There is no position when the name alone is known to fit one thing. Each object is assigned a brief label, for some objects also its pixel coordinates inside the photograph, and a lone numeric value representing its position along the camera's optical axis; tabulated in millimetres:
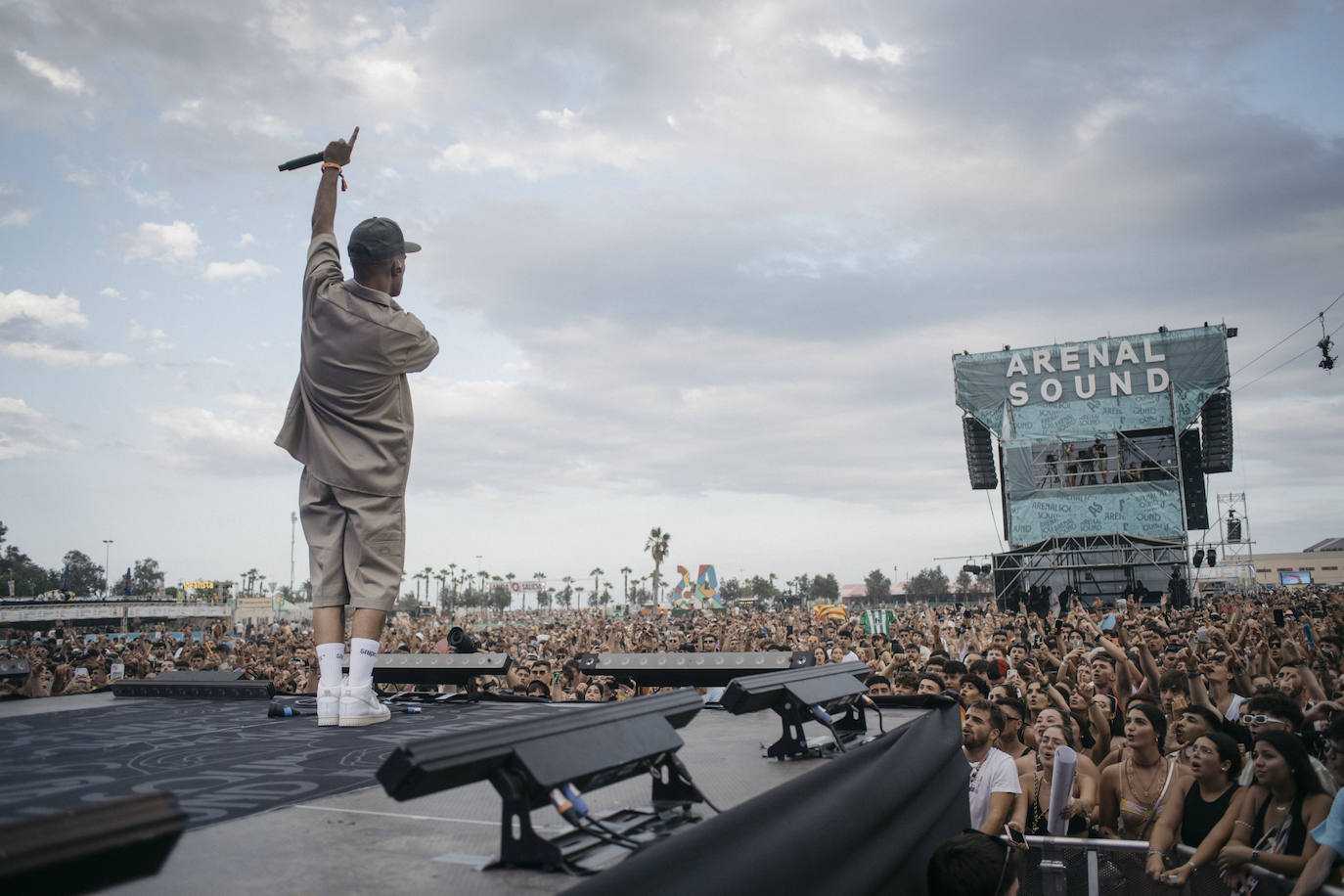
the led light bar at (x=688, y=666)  4410
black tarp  1438
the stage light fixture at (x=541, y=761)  1326
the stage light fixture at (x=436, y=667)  4539
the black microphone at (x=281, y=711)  3869
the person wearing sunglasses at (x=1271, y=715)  4496
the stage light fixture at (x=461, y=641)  5477
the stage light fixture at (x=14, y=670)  4938
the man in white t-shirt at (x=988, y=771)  4336
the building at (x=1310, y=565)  89250
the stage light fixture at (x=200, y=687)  4852
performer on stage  3711
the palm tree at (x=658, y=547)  81550
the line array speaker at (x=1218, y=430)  31467
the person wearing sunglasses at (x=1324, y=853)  3453
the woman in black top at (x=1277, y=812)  3881
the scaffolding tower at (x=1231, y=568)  31969
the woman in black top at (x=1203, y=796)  4285
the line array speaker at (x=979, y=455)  34406
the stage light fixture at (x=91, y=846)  856
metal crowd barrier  4051
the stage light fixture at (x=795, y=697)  2344
